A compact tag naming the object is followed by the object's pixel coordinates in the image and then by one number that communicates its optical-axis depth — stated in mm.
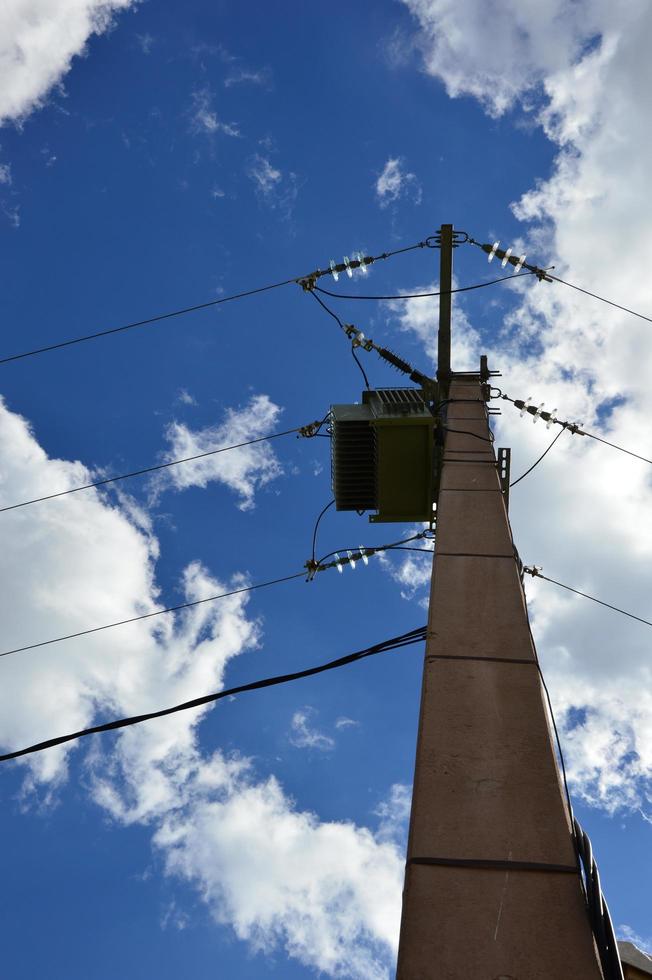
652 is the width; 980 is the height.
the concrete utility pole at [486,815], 3139
